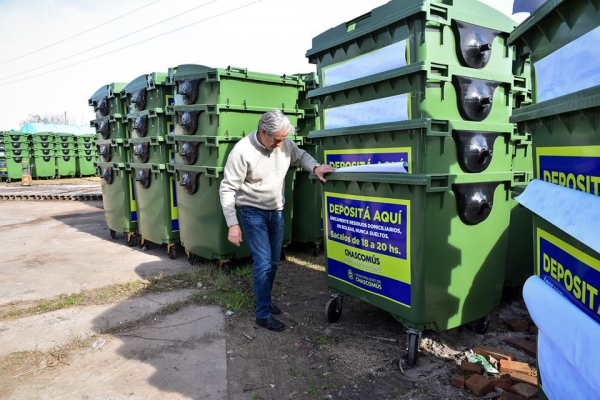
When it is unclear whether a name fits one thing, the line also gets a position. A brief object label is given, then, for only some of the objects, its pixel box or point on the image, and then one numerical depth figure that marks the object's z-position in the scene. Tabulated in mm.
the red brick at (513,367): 2652
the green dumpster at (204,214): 4812
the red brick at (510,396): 2373
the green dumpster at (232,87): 4664
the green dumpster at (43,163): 18000
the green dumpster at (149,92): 5559
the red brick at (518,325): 3344
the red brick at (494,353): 2823
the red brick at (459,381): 2582
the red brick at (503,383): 2498
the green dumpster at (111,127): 6629
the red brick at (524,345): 2969
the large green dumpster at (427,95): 2703
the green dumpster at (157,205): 5664
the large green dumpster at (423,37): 2666
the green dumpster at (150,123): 5613
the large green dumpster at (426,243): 2773
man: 3361
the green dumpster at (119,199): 6562
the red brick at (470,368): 2684
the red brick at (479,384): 2473
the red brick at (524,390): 2365
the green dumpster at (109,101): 6578
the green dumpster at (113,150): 6605
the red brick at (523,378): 2532
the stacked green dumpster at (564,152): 1405
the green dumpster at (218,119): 4672
